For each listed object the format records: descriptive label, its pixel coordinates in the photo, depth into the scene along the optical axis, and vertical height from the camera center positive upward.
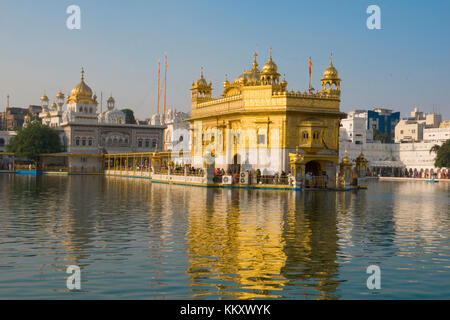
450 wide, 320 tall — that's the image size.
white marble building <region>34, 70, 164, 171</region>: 83.31 +4.97
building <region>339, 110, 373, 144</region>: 121.75 +8.15
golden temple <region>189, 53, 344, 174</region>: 43.22 +3.33
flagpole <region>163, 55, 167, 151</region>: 85.45 +13.29
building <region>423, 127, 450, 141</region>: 115.28 +7.17
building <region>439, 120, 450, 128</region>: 125.39 +9.64
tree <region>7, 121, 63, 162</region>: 80.88 +3.44
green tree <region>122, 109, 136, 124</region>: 133.75 +12.00
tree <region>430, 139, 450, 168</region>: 90.31 +1.98
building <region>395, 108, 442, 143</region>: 137.25 +10.10
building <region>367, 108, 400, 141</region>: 149.38 +12.85
